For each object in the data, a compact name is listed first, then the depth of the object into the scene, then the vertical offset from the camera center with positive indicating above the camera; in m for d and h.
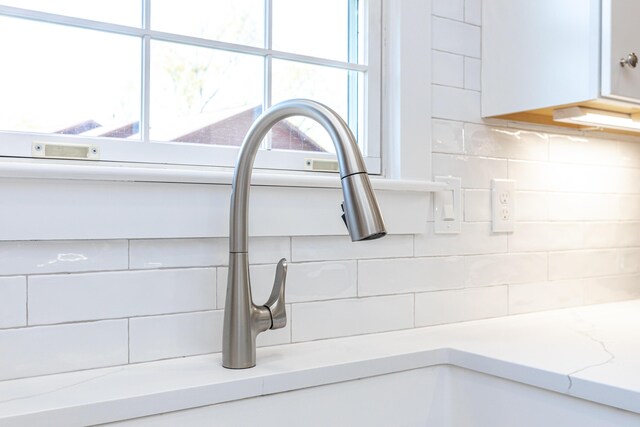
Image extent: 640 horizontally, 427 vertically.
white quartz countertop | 0.83 -0.26
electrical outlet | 1.47 +0.01
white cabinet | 1.22 +0.34
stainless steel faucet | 0.96 -0.12
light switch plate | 1.37 +0.01
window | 1.01 +0.26
